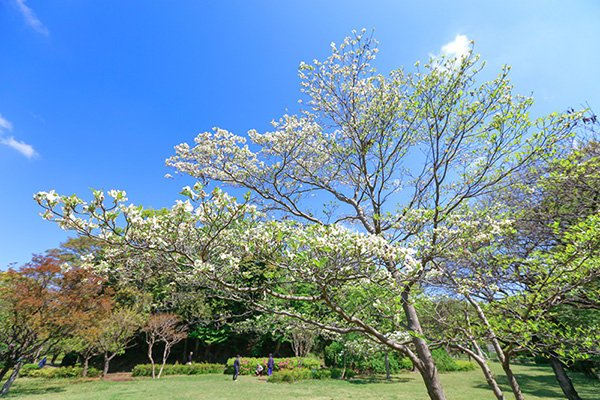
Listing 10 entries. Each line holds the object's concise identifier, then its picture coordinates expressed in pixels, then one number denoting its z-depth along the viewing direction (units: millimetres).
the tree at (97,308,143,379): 17172
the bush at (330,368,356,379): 19378
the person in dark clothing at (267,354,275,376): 18391
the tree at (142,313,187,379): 19234
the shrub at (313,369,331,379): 18344
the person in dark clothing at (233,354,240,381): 17158
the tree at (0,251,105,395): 10711
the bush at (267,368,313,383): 16714
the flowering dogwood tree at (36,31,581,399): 4156
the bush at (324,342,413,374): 21141
